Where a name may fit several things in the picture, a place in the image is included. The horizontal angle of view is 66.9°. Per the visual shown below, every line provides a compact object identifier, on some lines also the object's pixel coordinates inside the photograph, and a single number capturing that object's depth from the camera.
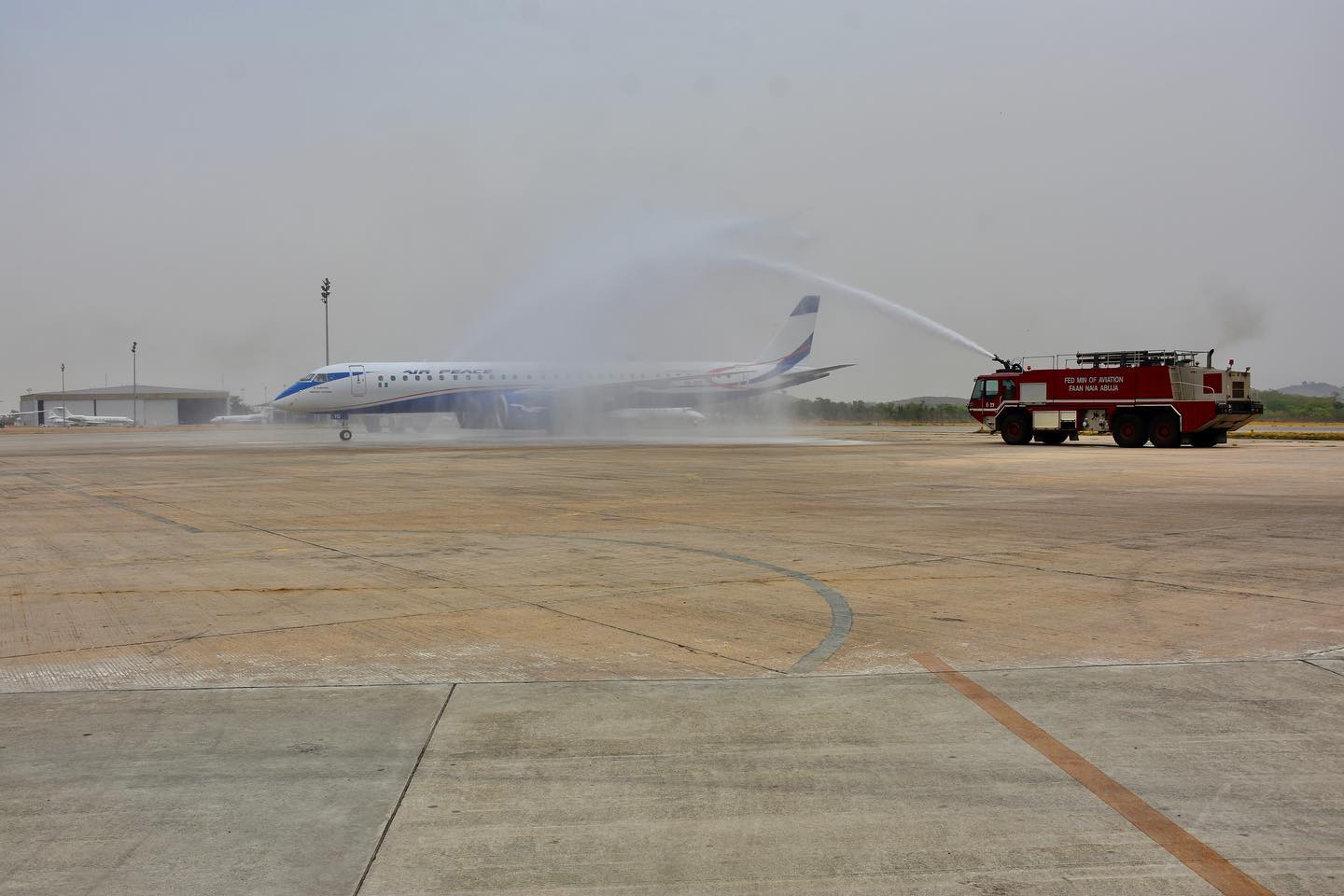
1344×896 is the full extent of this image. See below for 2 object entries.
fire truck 35.56
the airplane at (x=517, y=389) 48.00
